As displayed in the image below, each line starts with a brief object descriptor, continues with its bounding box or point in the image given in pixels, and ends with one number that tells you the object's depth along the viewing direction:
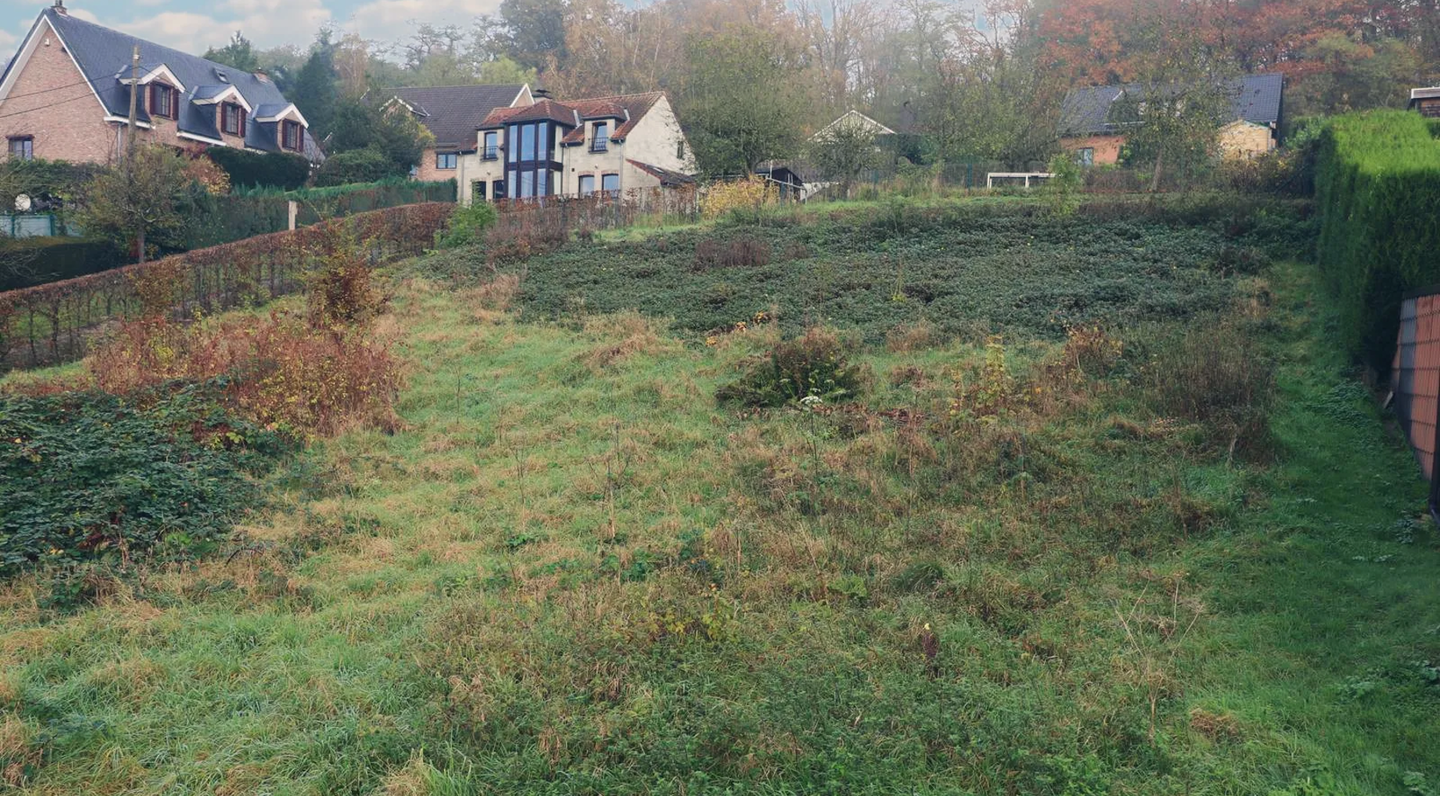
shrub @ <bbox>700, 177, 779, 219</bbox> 24.28
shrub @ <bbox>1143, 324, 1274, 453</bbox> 8.80
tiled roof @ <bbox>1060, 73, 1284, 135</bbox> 37.06
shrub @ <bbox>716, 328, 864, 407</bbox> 10.99
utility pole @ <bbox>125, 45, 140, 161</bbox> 26.67
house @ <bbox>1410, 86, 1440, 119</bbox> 23.51
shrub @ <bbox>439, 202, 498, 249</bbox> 24.27
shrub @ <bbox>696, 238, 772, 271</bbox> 18.45
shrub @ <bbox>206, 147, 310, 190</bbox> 37.62
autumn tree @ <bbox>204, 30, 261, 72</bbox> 51.44
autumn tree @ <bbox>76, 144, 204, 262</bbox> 25.97
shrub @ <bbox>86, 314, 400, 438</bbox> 10.93
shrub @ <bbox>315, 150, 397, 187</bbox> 40.25
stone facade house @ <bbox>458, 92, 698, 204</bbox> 39.62
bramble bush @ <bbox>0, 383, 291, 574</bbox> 7.46
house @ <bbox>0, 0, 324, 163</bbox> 37.62
